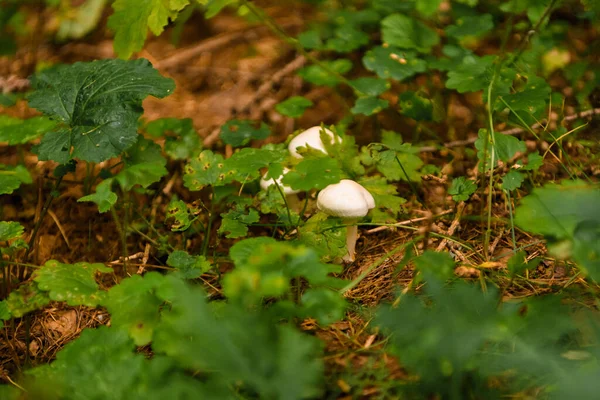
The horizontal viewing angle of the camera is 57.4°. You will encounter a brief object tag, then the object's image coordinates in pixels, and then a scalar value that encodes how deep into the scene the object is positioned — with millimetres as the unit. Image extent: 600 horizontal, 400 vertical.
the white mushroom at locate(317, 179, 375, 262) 1883
